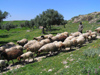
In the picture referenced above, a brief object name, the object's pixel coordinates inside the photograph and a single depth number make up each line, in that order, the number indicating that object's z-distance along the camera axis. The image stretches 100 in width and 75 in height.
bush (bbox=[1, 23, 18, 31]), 49.41
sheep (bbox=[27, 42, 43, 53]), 14.22
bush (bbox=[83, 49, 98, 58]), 8.30
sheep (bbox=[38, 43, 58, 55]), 13.14
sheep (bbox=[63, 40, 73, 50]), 13.87
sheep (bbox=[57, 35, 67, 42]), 18.38
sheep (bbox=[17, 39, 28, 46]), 20.31
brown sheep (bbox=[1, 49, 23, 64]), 11.97
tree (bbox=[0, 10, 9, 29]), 25.84
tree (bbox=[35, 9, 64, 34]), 30.55
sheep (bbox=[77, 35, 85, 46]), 14.59
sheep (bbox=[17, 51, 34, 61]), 11.76
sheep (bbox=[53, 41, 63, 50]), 14.02
